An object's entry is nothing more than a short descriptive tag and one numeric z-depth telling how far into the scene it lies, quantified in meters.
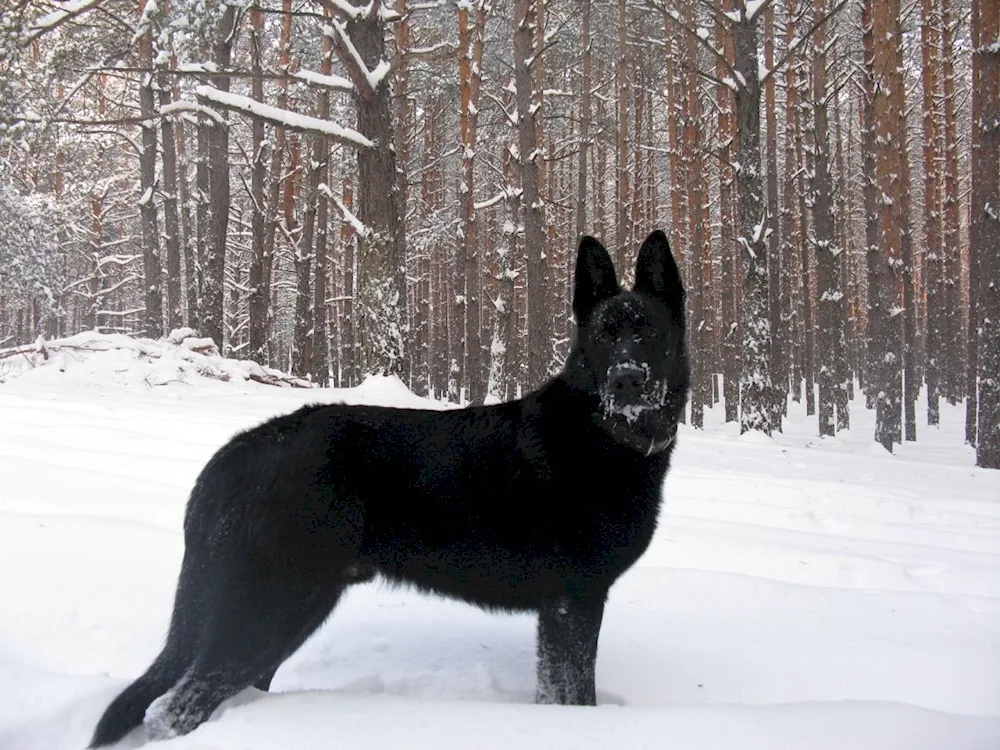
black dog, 2.05
